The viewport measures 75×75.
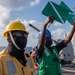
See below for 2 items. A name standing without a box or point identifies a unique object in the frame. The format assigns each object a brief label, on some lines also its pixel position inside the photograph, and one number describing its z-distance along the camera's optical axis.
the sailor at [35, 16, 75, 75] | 2.29
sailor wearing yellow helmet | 1.47
